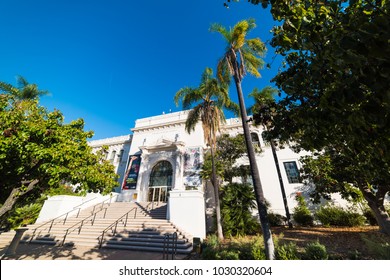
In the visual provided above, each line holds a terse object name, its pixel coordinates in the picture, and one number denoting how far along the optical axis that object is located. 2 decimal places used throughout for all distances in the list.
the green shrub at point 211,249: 7.16
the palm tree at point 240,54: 9.62
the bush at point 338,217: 13.23
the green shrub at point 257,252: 6.46
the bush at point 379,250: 5.35
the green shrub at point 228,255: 6.30
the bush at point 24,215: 14.98
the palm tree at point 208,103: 13.70
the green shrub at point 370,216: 13.30
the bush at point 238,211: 12.31
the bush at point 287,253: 6.00
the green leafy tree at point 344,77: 1.56
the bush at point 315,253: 5.64
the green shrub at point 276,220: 15.34
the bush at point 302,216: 15.02
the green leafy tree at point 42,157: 5.83
